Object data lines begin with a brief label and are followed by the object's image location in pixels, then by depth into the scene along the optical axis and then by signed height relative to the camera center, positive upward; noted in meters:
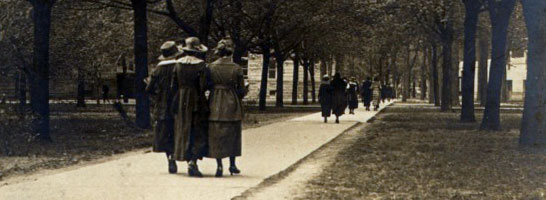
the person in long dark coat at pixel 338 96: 27.08 -0.28
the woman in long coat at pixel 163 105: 10.84 -0.25
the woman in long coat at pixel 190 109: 10.62 -0.28
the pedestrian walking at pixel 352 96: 35.25 -0.36
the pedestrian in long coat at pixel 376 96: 41.23 -0.42
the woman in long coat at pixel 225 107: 10.66 -0.26
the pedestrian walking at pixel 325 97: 26.80 -0.31
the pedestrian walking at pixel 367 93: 39.56 -0.27
